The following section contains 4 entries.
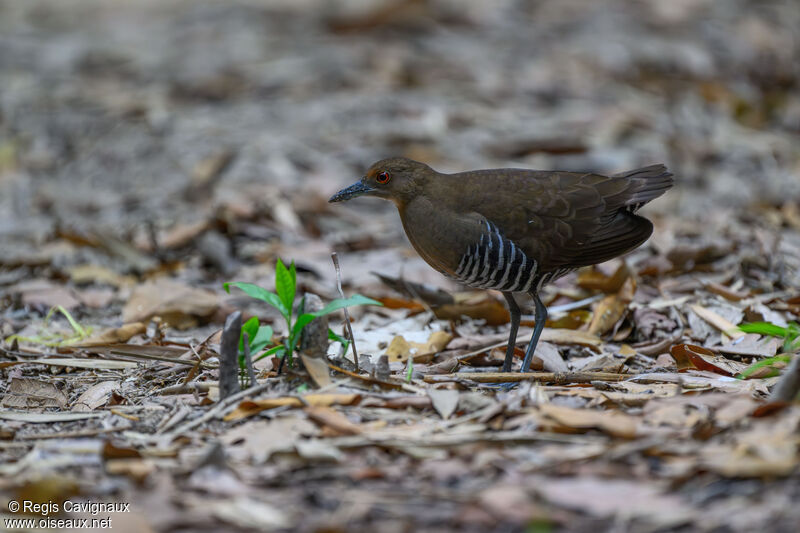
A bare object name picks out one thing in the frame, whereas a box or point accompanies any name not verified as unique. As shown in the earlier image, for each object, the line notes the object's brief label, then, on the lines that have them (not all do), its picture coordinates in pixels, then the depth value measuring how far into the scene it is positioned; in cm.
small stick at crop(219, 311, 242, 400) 684
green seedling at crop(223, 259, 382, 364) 708
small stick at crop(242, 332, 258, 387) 709
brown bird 863
